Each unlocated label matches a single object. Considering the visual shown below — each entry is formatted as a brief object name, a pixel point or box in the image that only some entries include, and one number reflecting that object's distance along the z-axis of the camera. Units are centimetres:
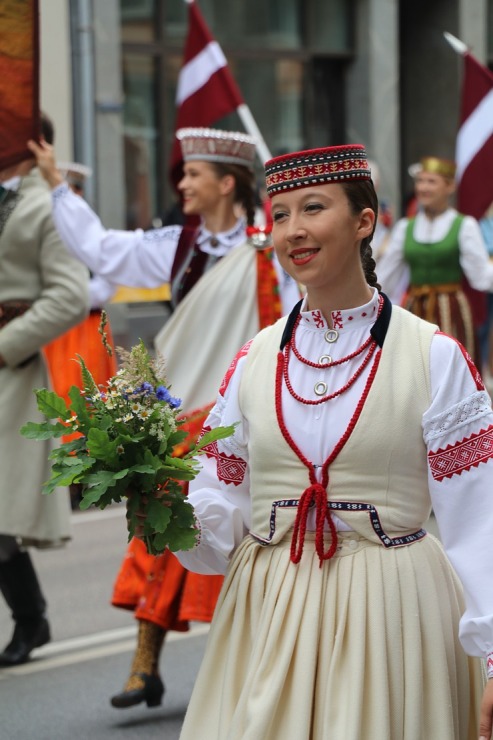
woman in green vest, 1256
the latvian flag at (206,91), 950
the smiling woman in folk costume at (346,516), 371
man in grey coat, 752
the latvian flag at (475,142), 1225
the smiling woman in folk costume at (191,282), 675
